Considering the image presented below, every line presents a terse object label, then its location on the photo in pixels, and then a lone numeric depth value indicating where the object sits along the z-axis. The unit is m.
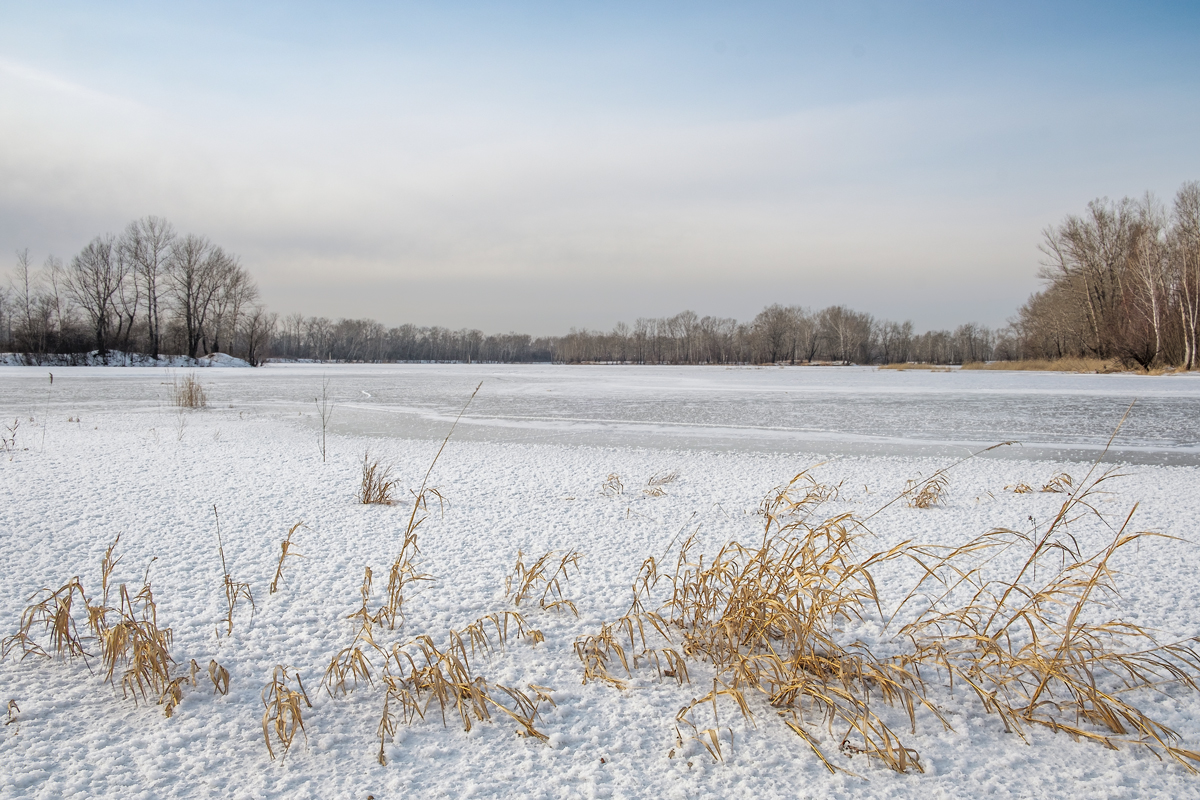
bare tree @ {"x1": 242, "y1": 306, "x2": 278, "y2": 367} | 49.34
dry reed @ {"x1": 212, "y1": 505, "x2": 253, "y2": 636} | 2.73
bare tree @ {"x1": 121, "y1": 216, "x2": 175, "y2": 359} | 49.28
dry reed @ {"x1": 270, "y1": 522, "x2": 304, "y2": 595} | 3.10
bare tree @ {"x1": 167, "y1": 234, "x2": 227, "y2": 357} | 51.09
